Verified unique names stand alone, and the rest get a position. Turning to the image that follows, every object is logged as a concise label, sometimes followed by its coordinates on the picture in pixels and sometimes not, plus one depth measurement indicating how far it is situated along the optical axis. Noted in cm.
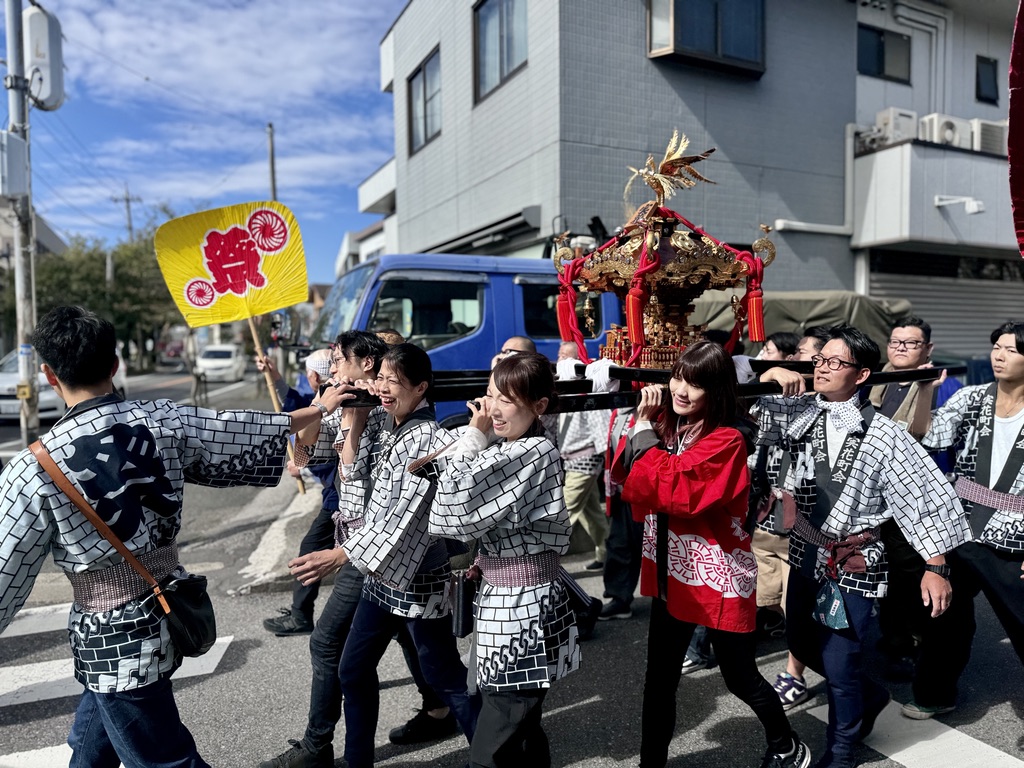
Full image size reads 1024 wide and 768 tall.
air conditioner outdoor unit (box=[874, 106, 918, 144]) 1180
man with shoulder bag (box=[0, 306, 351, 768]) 198
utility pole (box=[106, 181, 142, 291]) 3177
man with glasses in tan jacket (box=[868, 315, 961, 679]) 376
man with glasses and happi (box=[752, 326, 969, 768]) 274
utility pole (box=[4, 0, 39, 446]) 926
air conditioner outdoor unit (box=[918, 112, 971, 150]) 1208
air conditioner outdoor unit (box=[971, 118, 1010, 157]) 1244
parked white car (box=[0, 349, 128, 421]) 1400
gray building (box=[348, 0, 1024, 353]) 1029
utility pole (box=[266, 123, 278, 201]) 2267
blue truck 667
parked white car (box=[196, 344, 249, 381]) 2831
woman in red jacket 250
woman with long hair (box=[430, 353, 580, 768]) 225
